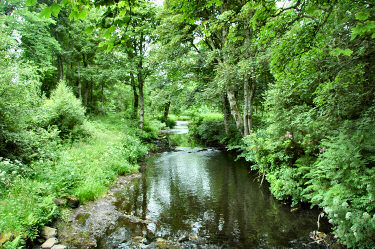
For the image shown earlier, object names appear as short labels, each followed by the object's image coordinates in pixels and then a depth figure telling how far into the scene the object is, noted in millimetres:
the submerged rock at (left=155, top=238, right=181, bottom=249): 4766
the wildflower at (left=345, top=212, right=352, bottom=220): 3844
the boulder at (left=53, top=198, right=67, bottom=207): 5872
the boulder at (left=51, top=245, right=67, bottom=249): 4243
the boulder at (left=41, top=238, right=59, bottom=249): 4230
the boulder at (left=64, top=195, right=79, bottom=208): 6294
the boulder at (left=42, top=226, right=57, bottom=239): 4584
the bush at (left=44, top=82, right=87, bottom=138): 11008
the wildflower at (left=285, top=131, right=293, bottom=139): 7301
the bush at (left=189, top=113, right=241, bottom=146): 17309
